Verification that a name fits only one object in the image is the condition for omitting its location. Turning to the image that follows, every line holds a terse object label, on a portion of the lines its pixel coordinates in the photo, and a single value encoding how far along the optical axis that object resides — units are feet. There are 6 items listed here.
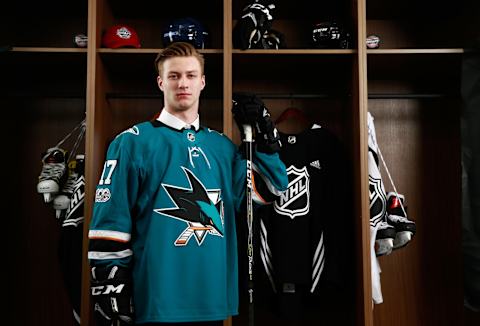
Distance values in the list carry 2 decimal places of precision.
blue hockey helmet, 8.16
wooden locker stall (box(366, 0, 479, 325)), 8.96
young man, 5.92
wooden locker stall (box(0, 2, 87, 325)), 8.86
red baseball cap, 7.99
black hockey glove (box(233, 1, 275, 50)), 7.83
